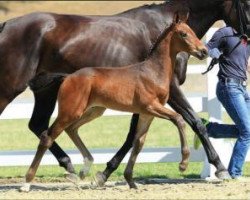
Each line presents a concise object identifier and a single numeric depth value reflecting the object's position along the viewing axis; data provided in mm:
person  17781
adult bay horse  17266
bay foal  15687
